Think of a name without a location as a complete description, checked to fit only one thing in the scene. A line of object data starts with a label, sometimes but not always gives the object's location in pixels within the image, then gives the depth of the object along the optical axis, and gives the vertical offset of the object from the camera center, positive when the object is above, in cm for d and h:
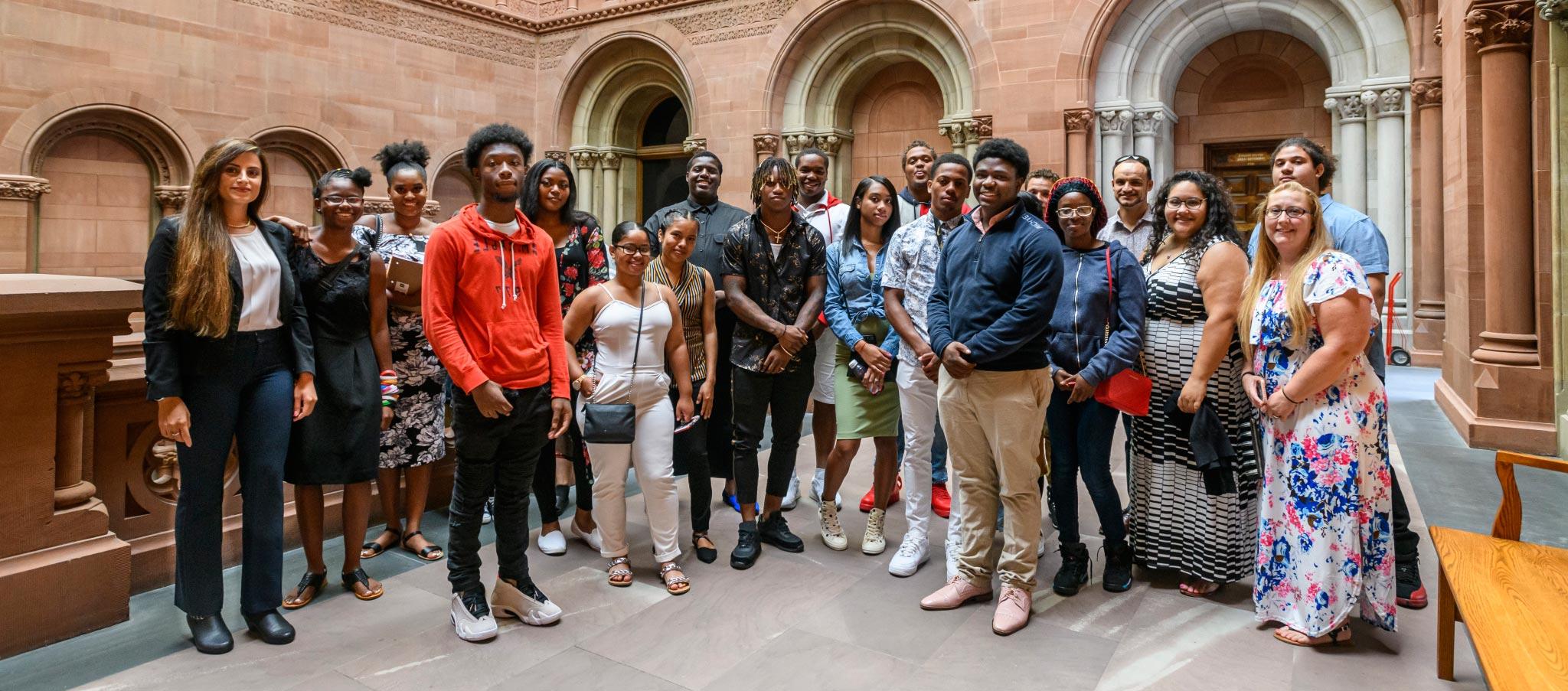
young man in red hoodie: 271 +0
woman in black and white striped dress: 299 -15
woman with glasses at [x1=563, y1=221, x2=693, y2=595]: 332 -11
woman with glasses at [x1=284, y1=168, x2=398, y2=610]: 315 -7
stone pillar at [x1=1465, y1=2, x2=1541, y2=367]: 548 +114
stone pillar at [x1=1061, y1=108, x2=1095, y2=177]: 915 +243
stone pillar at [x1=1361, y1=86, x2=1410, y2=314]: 826 +192
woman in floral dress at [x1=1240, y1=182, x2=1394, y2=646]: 261 -28
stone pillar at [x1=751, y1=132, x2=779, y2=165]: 1112 +287
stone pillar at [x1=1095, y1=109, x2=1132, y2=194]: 920 +246
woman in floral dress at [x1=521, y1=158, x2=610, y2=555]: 367 +45
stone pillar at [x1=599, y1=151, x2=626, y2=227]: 1330 +266
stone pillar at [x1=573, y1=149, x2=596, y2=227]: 1315 +289
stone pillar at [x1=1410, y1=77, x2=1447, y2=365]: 789 +130
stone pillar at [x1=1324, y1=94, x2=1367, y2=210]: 849 +216
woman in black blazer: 258 -2
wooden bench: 181 -62
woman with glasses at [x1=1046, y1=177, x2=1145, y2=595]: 310 +1
